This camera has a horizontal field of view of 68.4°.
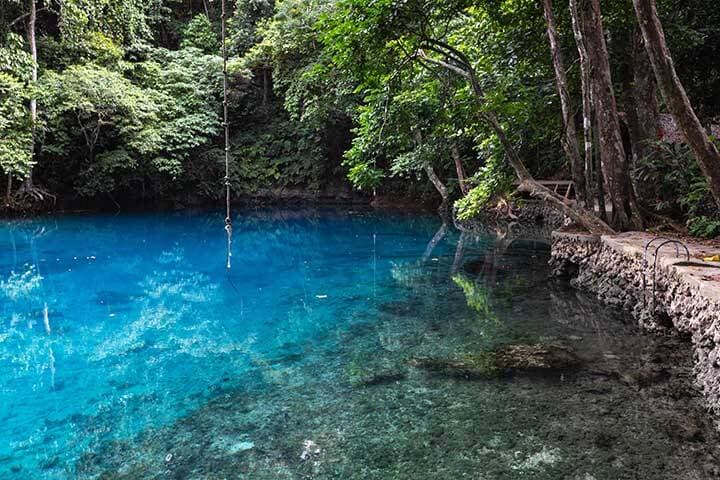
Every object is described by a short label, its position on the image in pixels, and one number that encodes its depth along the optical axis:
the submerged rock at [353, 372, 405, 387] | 4.12
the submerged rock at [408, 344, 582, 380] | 4.27
